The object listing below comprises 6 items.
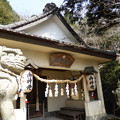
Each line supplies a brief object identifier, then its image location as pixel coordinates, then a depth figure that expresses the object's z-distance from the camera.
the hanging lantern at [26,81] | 4.74
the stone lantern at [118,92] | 6.48
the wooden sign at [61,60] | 6.29
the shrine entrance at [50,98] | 8.90
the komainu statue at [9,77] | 1.98
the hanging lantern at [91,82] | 7.12
